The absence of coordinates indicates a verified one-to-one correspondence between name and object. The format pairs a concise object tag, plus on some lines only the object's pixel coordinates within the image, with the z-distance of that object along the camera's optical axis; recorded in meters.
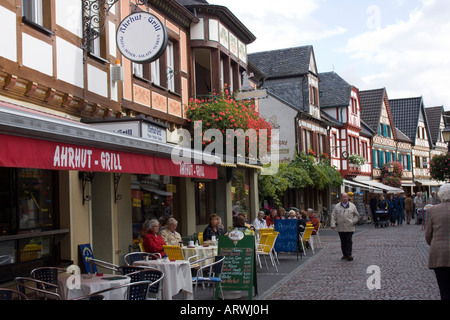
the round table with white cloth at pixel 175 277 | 8.43
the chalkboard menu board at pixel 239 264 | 9.58
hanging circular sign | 10.80
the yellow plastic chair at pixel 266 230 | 15.66
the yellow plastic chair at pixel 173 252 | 10.18
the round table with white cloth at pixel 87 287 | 6.71
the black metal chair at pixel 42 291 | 6.47
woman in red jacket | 10.66
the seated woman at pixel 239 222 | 14.30
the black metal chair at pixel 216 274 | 9.05
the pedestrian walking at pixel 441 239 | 6.76
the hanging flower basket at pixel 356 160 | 39.91
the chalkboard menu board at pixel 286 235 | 15.73
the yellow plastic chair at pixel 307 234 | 16.47
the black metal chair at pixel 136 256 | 9.69
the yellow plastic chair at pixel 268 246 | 13.31
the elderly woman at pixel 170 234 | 11.66
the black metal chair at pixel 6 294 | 5.47
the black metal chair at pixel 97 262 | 8.80
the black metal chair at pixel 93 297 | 6.14
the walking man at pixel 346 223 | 14.68
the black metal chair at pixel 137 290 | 6.55
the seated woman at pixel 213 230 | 13.03
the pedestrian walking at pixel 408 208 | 34.72
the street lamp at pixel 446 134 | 20.74
